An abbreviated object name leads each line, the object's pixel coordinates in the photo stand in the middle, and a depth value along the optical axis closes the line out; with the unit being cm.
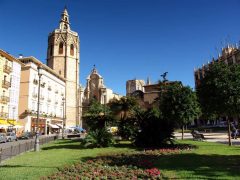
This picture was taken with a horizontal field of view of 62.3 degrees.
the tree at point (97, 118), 1768
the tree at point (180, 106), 1660
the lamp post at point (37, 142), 1448
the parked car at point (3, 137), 2494
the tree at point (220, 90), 1231
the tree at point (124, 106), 2132
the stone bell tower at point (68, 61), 5560
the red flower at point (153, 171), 697
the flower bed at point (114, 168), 706
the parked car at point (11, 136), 2671
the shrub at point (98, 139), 1579
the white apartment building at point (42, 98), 3853
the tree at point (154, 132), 1485
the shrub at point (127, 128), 1981
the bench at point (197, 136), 2031
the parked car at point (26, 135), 3094
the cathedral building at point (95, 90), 5912
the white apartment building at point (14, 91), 3502
